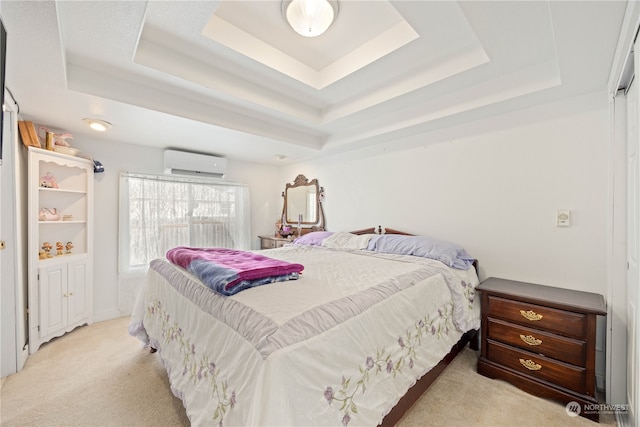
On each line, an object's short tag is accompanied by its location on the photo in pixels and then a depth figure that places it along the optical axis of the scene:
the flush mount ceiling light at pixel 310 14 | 1.58
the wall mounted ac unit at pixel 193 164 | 3.41
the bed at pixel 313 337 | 0.95
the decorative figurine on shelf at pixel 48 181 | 2.58
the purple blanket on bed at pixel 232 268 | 1.37
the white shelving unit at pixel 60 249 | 2.32
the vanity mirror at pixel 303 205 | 4.06
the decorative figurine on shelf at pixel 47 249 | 2.56
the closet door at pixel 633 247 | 1.24
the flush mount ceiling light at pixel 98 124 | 2.48
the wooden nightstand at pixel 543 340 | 1.61
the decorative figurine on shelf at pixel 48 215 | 2.55
